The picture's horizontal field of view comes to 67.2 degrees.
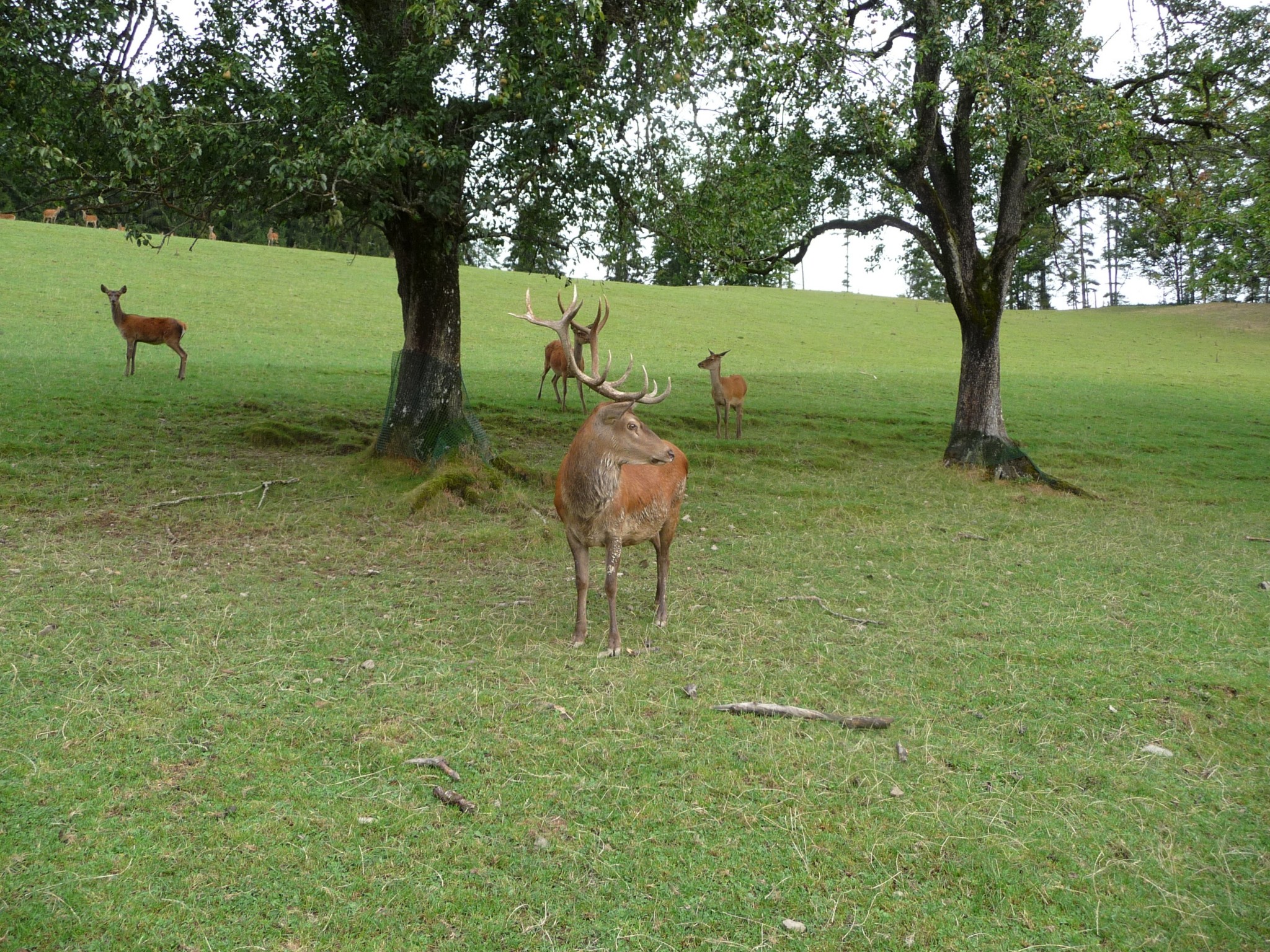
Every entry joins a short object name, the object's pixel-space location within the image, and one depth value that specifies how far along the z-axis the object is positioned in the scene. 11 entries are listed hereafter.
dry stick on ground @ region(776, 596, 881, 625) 7.70
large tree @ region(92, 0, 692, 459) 9.07
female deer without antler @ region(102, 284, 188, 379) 18.23
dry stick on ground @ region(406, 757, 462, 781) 4.64
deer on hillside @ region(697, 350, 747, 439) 17.02
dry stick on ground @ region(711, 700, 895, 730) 5.38
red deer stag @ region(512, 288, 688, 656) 6.56
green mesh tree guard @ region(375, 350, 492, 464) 11.69
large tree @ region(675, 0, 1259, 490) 11.48
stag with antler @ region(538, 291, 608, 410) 16.92
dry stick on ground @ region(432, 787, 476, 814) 4.34
